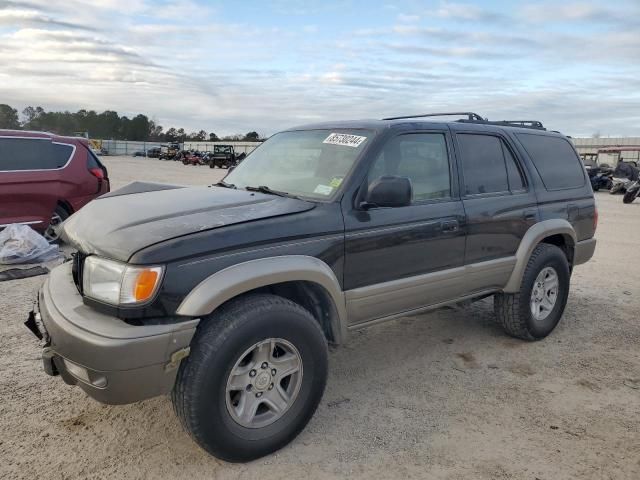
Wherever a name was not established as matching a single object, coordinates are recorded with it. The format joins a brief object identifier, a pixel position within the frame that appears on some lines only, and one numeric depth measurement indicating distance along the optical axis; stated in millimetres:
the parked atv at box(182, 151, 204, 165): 50875
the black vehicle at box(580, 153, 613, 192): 23688
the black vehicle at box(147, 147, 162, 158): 67262
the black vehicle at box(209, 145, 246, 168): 42875
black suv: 2543
